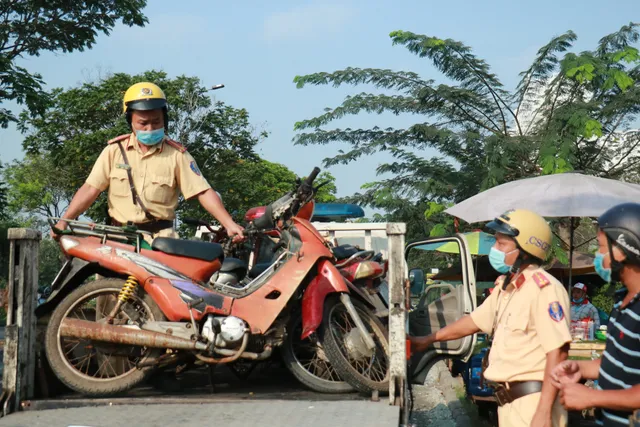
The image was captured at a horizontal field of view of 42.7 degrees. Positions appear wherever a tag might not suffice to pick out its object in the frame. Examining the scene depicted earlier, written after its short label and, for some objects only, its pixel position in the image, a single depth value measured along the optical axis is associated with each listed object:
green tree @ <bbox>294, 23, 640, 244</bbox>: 13.16
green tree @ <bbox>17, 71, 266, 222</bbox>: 25.41
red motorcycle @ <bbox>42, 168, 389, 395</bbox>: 4.54
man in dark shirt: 2.69
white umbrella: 8.87
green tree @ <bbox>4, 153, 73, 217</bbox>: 41.33
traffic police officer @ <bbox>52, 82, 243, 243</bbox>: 5.16
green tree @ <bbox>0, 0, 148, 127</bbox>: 14.49
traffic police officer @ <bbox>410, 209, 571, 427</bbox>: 3.49
